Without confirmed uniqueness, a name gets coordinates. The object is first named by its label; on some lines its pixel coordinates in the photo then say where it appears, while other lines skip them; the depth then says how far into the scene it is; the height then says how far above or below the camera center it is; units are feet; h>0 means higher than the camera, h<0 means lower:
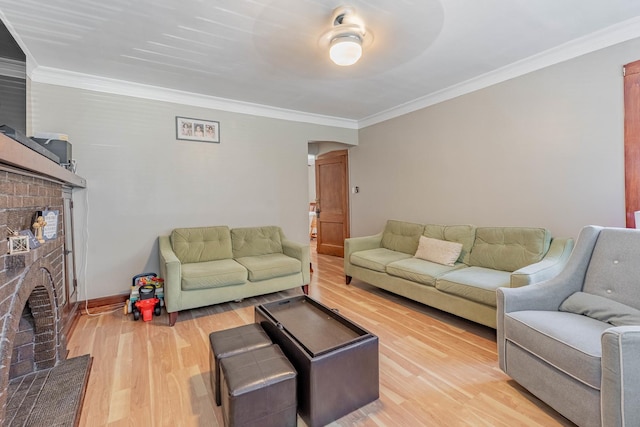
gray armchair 3.96 -2.15
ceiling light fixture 6.74 +4.45
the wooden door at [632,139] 7.62 +1.79
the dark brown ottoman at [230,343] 5.21 -2.50
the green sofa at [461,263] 7.87 -1.88
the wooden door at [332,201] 18.16 +0.62
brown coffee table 4.78 -2.66
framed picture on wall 11.78 +3.55
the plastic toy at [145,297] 9.29 -2.80
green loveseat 9.19 -1.90
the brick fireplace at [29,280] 4.06 -1.17
